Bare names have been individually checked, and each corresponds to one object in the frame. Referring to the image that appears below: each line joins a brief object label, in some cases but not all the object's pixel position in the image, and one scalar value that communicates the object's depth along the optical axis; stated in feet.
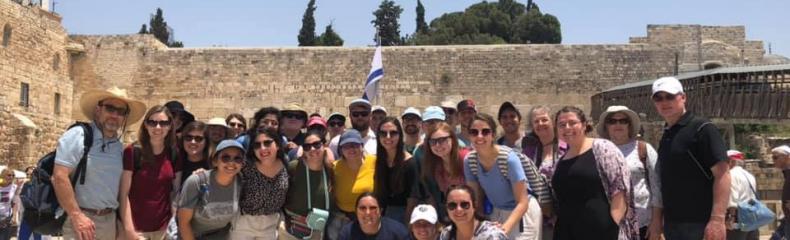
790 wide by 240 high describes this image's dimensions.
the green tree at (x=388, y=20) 132.57
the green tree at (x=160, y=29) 119.32
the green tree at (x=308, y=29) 112.68
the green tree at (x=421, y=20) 138.82
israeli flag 36.92
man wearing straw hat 13.25
